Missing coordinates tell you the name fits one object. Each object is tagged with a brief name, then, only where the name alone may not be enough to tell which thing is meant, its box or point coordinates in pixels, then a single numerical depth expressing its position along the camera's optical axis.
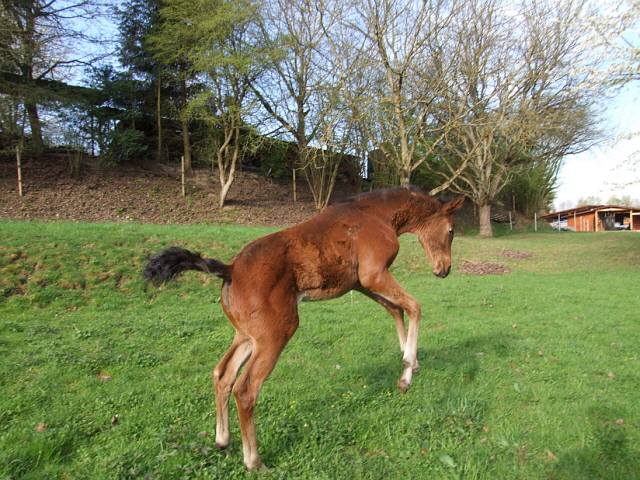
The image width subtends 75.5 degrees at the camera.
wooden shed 47.94
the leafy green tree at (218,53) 23.41
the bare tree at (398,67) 17.98
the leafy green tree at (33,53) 19.14
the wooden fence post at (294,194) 28.85
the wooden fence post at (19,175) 19.84
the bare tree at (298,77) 23.16
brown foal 3.57
